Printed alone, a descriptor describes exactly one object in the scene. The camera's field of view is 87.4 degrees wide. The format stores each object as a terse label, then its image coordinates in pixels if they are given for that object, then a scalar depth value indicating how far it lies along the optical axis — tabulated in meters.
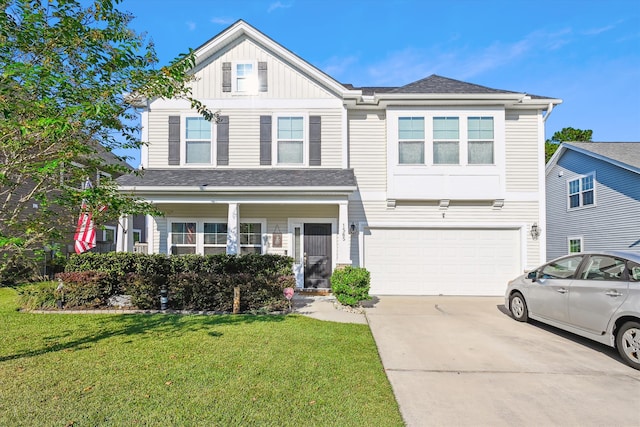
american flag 8.69
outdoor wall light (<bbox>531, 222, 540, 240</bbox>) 9.76
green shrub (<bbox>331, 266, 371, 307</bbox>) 7.63
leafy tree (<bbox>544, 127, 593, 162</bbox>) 26.09
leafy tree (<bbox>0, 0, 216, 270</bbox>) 3.54
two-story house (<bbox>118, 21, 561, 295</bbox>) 9.72
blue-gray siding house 12.59
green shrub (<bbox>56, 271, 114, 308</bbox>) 7.42
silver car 4.53
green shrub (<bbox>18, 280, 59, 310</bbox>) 7.32
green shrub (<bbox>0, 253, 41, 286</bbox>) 10.81
